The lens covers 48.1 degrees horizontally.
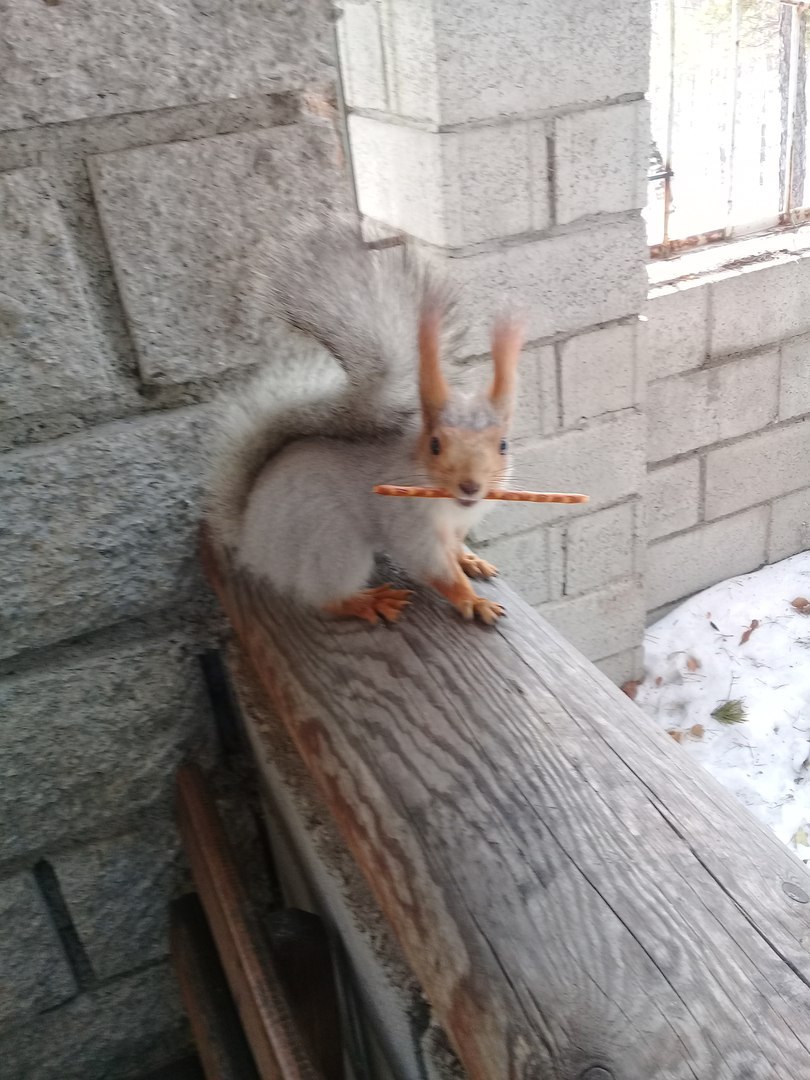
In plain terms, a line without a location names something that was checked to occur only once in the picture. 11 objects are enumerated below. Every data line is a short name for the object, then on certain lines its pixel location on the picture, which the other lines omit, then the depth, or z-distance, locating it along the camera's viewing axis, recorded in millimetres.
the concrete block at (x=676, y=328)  1984
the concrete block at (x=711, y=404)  2098
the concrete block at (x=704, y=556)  2296
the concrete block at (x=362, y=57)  1460
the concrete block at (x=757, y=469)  2271
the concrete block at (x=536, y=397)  1666
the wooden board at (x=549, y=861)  458
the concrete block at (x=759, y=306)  2061
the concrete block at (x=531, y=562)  1805
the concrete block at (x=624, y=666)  2120
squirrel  680
